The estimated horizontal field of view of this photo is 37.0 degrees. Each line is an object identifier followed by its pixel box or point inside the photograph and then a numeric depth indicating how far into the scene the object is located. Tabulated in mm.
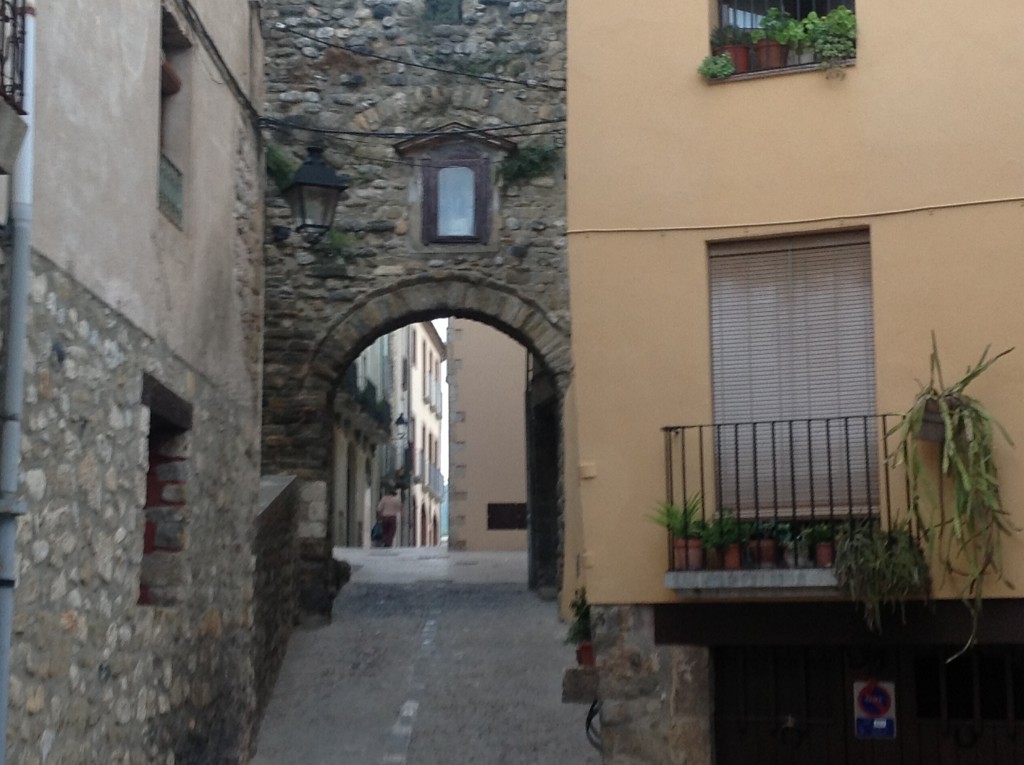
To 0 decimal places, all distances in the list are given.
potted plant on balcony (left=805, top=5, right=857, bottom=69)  7922
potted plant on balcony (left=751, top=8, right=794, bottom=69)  8102
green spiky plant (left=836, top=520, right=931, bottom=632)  7074
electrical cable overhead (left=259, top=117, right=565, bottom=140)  14789
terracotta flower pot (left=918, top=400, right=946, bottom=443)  7160
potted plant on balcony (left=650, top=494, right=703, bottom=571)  7430
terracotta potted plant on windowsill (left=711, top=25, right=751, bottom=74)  8180
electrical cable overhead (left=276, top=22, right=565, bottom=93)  15008
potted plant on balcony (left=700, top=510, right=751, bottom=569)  7371
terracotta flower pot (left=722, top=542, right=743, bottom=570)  7359
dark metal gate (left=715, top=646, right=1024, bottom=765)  7512
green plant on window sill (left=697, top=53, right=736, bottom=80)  8070
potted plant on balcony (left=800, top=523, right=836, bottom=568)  7293
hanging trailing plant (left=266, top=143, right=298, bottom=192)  14719
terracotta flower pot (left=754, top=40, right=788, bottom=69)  8133
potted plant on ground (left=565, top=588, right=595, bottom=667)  10633
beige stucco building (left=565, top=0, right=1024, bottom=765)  7477
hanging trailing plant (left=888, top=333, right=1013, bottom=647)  7090
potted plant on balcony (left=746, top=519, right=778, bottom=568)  7367
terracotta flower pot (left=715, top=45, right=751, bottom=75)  8141
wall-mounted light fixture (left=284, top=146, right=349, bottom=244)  9906
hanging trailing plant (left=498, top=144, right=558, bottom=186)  14922
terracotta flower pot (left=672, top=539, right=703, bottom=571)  7418
